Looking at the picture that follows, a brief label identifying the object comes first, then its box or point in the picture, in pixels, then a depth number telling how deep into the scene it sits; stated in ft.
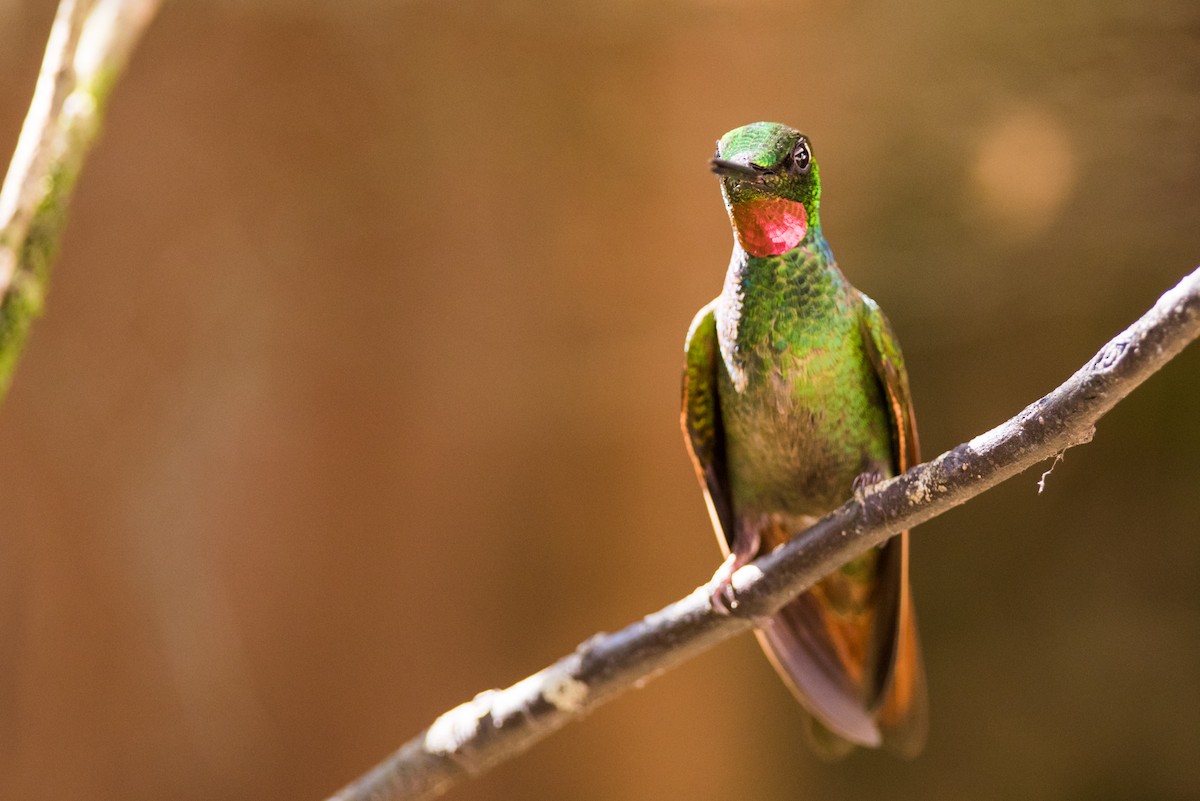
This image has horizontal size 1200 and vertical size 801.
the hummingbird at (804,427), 14.40
